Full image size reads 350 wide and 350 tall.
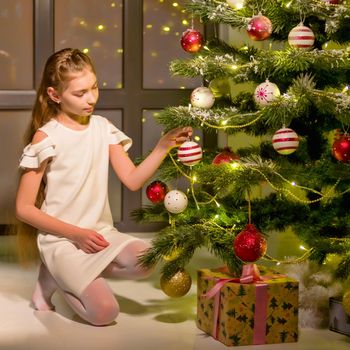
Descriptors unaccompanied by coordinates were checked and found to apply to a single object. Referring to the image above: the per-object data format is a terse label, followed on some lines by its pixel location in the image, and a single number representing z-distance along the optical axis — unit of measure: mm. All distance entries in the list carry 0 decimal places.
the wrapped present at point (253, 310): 3495
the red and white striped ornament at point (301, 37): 3644
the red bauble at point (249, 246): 3428
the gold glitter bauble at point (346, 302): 3498
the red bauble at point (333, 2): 3763
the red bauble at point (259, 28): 3690
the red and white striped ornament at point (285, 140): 3536
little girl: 3888
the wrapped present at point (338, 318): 3647
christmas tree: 3565
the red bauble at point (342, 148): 3487
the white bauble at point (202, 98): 3882
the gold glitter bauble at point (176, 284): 3728
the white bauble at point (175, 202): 3897
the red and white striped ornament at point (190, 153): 3719
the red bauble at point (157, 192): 4103
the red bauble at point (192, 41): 4054
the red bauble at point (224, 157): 3861
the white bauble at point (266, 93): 3585
